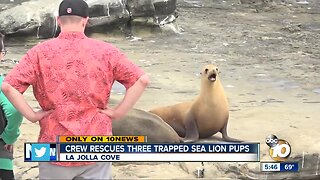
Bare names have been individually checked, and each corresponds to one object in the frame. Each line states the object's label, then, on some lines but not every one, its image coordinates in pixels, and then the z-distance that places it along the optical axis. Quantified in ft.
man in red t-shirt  17.03
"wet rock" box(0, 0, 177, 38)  77.97
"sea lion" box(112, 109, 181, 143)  32.04
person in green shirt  19.92
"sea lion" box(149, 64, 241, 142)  36.29
